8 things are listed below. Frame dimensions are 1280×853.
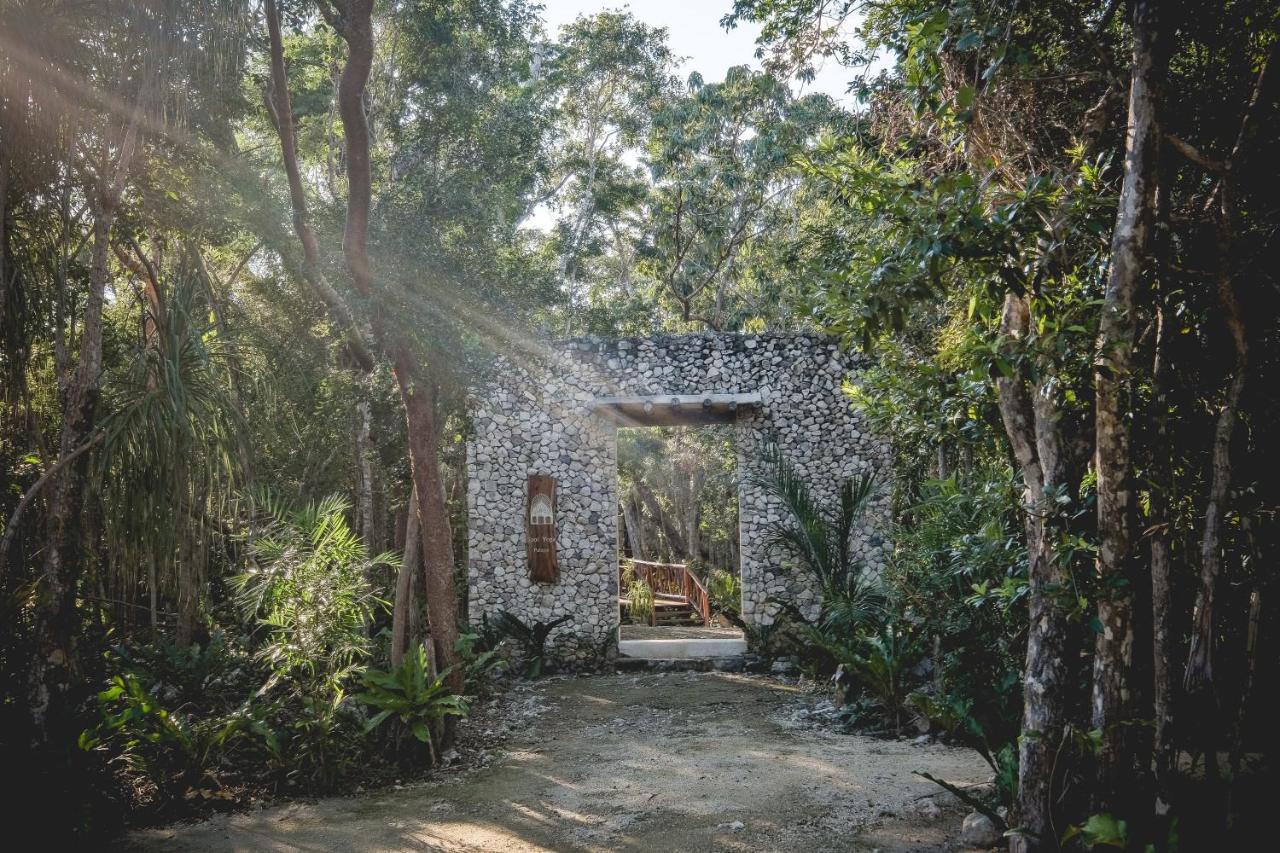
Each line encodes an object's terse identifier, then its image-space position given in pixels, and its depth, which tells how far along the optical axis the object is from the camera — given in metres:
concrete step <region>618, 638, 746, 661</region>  9.48
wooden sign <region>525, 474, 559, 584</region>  9.39
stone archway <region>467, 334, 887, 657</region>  9.45
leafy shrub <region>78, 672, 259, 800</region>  4.53
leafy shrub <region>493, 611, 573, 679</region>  9.21
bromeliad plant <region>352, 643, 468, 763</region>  5.30
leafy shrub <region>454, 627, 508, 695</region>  7.32
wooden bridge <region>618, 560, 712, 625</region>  13.49
